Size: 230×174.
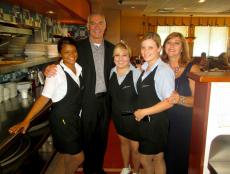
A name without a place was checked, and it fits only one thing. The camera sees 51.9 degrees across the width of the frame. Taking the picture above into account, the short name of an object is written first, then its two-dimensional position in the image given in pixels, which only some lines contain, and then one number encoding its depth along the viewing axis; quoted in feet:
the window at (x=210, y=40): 41.70
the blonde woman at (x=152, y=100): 5.45
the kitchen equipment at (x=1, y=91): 8.12
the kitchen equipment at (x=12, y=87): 8.68
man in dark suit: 7.12
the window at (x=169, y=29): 41.73
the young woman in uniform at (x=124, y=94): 6.66
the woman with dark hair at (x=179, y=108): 6.18
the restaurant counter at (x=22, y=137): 5.60
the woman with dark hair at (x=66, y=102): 6.12
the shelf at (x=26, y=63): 5.97
